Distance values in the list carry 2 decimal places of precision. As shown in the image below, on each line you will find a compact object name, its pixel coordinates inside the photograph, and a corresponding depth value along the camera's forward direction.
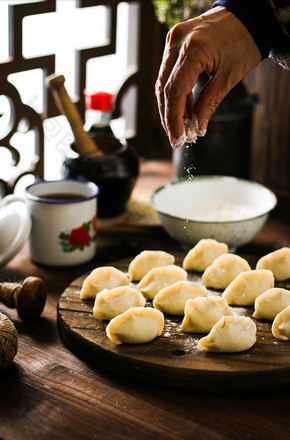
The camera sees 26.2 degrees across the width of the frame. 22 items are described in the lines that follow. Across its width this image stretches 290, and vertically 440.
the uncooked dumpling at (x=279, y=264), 1.41
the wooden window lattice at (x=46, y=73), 1.85
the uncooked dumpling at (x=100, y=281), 1.30
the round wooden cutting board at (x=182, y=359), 1.07
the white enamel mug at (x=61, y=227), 1.52
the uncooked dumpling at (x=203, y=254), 1.44
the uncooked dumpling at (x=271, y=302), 1.23
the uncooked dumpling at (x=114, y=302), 1.21
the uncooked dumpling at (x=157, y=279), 1.32
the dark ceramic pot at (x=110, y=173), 1.71
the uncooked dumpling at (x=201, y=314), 1.17
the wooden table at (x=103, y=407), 0.98
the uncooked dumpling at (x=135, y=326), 1.12
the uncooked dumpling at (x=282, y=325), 1.16
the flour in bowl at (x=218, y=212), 1.67
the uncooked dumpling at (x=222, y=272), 1.36
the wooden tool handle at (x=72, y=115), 1.67
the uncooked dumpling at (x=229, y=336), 1.11
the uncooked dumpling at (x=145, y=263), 1.40
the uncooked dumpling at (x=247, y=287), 1.29
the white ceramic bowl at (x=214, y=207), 1.57
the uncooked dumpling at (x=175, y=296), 1.24
